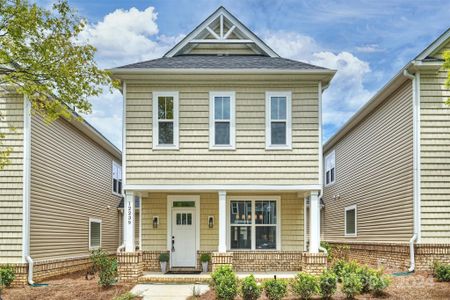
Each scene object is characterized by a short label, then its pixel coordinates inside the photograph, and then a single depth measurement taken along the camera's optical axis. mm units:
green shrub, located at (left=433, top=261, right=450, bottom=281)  12727
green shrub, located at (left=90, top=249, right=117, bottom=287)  12805
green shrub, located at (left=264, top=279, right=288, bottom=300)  10969
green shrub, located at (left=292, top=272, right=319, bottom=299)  11141
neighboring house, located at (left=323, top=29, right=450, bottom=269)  14000
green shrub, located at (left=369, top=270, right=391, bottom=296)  11406
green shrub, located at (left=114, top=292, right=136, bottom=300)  11245
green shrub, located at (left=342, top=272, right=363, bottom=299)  11141
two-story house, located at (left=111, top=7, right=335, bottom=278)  14820
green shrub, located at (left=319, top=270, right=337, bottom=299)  11156
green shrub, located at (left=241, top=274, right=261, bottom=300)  11000
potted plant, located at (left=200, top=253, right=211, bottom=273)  15620
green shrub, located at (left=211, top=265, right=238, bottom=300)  11031
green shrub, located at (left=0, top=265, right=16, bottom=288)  12969
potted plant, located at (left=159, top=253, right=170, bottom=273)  15734
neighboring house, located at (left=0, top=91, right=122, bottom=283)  13812
